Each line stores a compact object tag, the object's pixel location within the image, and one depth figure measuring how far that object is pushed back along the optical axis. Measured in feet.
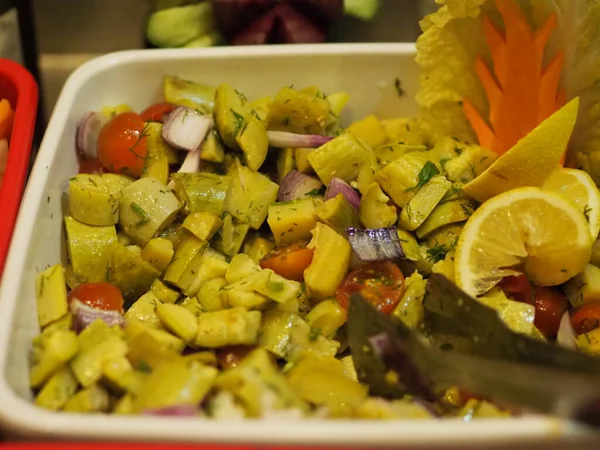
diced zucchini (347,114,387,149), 1.60
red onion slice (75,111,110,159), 1.51
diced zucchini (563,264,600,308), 1.35
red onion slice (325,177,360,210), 1.44
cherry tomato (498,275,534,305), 1.35
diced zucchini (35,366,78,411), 1.18
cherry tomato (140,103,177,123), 1.54
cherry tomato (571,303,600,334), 1.34
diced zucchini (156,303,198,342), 1.26
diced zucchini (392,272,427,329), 1.31
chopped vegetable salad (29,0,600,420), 1.18
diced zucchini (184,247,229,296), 1.38
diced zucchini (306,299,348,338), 1.32
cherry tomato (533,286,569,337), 1.37
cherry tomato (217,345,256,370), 1.26
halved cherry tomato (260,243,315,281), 1.36
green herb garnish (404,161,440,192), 1.42
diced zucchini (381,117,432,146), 1.61
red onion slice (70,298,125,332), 1.27
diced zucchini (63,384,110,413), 1.16
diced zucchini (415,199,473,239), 1.41
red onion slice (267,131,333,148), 1.51
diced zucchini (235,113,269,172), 1.47
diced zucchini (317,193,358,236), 1.39
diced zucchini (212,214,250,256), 1.41
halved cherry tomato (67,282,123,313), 1.30
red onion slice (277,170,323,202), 1.48
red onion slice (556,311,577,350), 1.30
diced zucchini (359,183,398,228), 1.42
